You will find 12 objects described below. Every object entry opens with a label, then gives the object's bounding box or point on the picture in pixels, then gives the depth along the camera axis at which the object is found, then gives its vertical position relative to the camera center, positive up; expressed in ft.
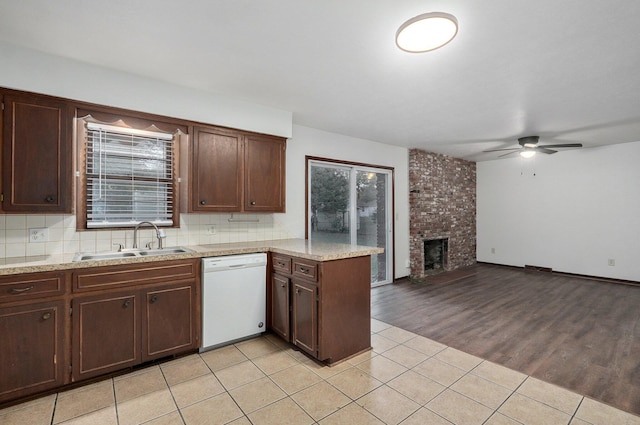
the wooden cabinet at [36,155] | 7.36 +1.49
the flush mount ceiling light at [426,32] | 6.06 +3.85
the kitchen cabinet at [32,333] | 6.55 -2.73
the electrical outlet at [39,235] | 8.22 -0.60
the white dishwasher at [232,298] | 9.09 -2.68
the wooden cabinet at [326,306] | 8.35 -2.73
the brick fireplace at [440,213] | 19.38 +0.05
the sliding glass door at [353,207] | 15.07 +0.35
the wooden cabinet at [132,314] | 7.37 -2.70
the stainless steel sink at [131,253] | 8.47 -1.19
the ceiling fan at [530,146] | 15.78 +3.60
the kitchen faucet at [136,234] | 9.25 -0.65
